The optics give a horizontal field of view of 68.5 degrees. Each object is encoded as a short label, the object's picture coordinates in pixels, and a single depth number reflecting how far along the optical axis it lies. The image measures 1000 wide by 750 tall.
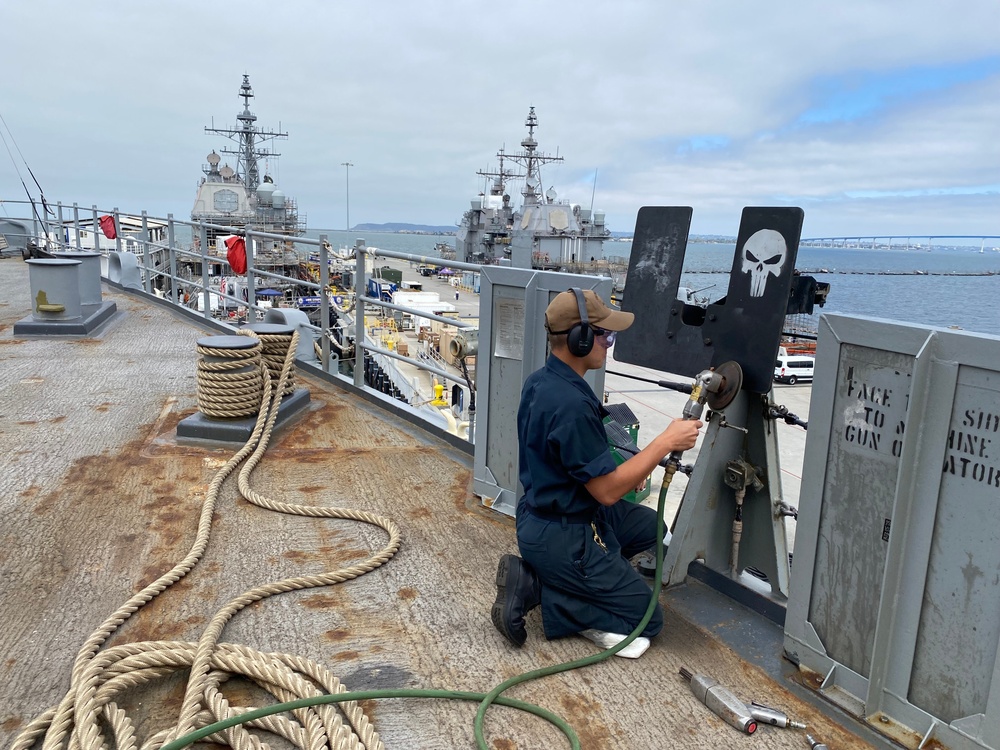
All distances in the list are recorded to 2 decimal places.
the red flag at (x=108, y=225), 14.18
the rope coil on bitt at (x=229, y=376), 4.50
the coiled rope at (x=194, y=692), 2.02
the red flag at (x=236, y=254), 8.22
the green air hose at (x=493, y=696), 2.02
